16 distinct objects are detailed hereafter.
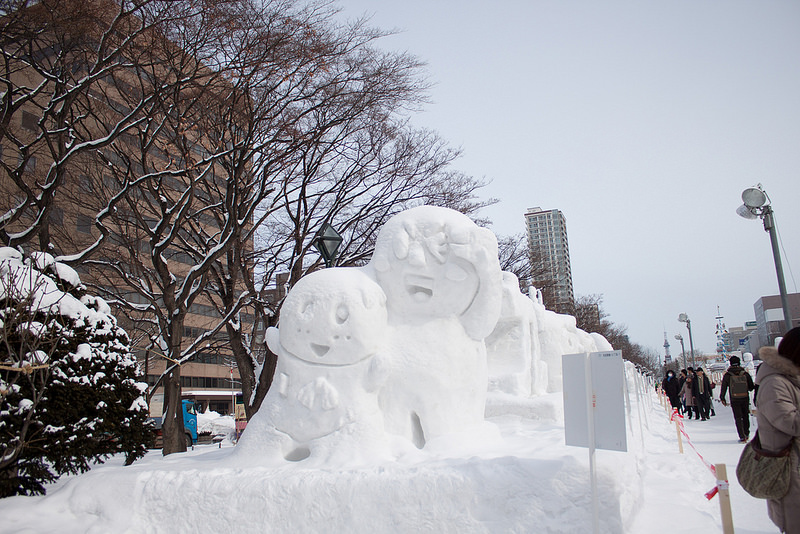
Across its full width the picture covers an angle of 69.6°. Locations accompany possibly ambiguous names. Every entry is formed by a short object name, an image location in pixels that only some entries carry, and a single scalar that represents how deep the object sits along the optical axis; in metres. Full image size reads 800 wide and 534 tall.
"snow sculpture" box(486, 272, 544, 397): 9.45
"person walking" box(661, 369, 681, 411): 17.55
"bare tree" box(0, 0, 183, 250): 7.61
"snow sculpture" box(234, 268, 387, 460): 5.43
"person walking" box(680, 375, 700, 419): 15.74
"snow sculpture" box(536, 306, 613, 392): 12.10
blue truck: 18.90
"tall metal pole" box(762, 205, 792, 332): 8.89
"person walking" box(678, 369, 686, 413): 17.42
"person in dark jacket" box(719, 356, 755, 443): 10.02
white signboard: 3.95
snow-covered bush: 5.38
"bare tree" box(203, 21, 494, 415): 11.25
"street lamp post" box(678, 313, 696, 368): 28.62
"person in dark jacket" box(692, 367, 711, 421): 15.16
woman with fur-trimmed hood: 3.29
